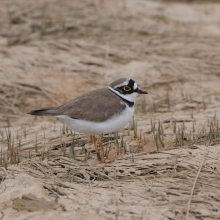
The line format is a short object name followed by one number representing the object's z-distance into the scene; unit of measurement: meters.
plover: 9.33
